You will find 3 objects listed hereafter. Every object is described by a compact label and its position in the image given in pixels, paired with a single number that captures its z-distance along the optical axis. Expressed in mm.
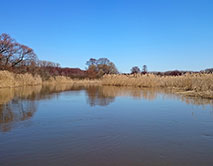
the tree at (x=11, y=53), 24031
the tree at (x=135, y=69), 55384
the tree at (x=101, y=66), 48038
